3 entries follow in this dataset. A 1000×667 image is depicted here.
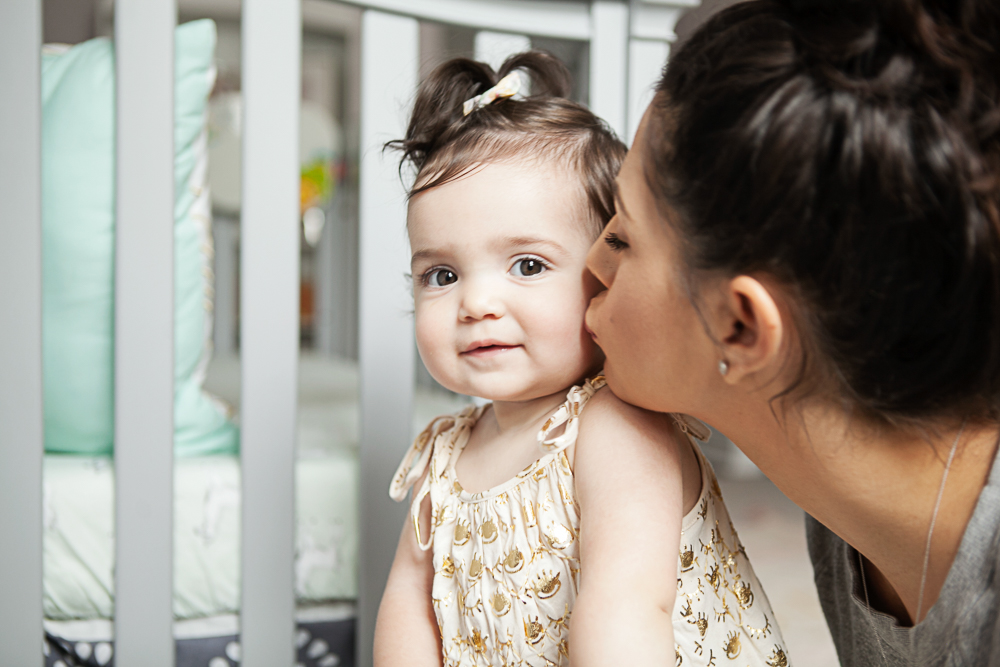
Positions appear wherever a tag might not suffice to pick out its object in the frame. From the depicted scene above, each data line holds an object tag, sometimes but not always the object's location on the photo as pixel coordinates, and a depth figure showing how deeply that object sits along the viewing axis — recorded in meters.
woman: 0.47
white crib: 0.85
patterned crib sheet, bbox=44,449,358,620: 0.90
